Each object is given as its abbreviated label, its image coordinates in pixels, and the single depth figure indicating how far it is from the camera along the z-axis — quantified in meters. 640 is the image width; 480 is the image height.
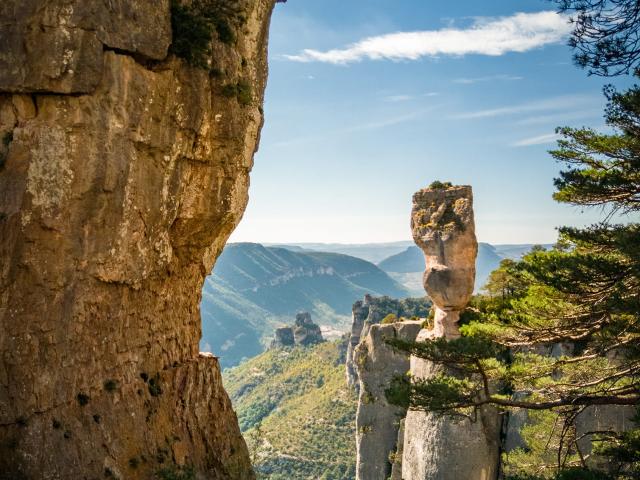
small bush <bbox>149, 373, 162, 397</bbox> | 12.28
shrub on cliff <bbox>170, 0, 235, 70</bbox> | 11.80
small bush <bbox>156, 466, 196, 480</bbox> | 11.09
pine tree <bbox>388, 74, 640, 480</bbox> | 11.79
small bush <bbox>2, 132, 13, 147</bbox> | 9.92
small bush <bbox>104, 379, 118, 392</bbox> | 11.20
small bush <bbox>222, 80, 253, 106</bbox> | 12.62
